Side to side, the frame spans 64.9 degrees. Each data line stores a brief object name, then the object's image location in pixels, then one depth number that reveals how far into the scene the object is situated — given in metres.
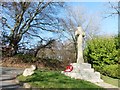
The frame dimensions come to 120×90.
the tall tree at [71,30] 17.74
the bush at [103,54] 7.67
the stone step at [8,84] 4.75
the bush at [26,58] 11.18
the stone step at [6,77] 6.13
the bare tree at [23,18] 11.26
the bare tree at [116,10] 10.86
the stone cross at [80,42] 6.58
